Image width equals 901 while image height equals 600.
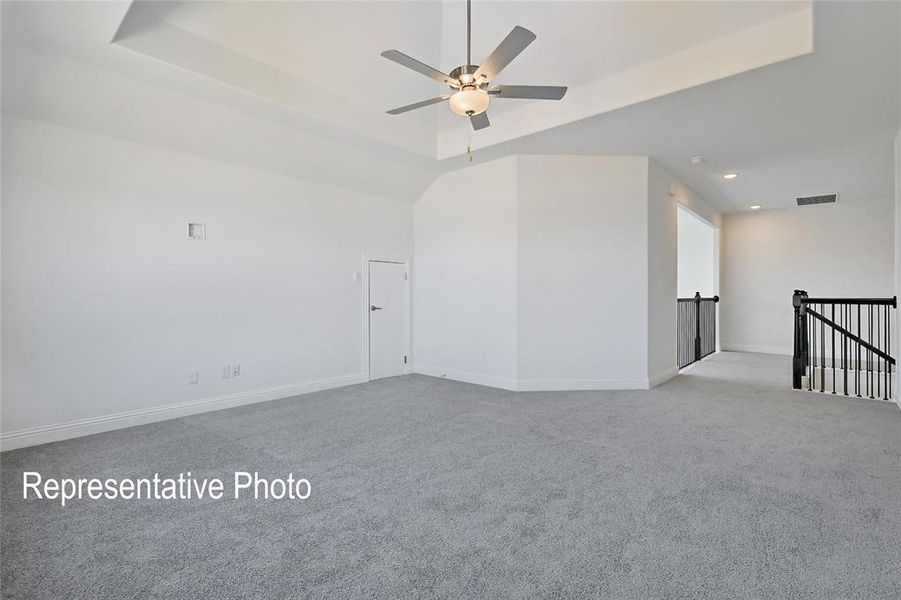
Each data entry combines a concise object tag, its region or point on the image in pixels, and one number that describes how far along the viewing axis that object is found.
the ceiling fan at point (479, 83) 2.66
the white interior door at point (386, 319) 6.09
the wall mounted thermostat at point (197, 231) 4.40
